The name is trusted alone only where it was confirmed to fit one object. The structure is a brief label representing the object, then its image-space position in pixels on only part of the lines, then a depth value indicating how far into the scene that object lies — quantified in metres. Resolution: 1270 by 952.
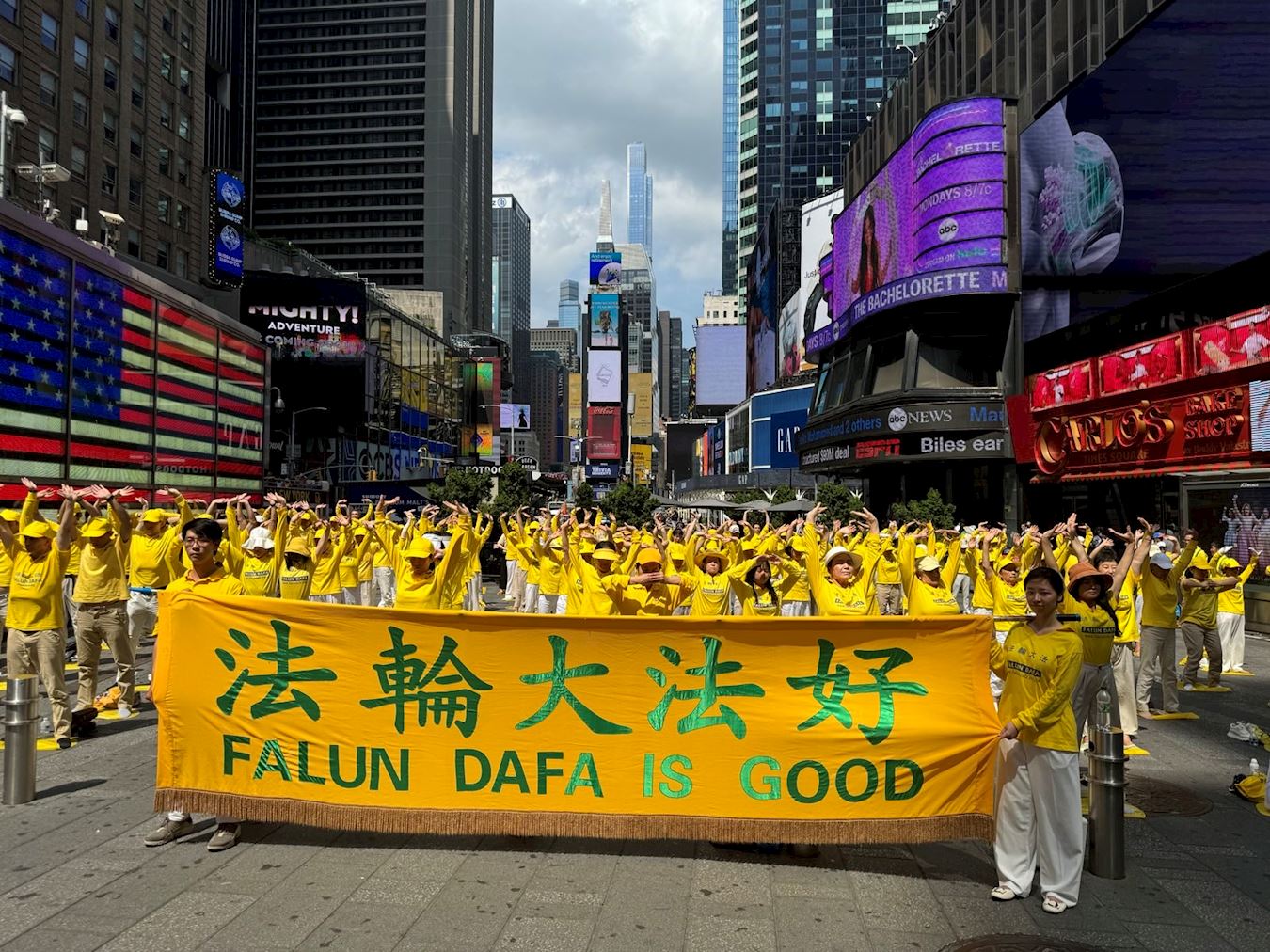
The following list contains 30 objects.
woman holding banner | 4.88
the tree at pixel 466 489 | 37.84
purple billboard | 38.78
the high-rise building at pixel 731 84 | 189.12
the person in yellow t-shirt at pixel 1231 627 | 12.22
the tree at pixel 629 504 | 49.97
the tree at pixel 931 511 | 33.88
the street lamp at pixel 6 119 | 20.00
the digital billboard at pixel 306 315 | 62.62
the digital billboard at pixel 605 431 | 143.25
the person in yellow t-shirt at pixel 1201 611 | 10.23
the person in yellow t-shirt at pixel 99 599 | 8.38
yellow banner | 5.34
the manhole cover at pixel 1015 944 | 4.42
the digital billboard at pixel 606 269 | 163.00
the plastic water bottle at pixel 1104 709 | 5.96
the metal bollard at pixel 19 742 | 6.35
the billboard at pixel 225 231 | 49.50
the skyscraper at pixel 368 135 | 137.12
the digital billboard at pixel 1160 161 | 26.95
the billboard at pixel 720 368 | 146.25
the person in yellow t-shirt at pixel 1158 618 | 9.41
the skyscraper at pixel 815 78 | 133.25
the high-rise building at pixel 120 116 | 40.28
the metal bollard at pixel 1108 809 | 5.29
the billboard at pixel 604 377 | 144.38
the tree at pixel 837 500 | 41.01
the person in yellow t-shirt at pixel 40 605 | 7.71
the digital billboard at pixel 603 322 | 143.75
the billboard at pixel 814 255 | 75.88
